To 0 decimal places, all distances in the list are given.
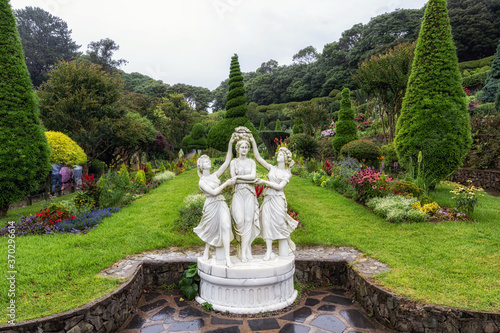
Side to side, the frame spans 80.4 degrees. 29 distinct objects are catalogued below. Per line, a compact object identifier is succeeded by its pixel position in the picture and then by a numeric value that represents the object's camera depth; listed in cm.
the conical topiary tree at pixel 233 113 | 1548
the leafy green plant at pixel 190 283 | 448
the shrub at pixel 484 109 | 1554
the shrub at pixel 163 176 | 1255
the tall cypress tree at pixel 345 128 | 1456
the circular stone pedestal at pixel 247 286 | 404
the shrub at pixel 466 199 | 661
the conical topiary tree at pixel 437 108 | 838
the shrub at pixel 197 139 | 2569
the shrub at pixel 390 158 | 1203
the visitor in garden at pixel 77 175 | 1268
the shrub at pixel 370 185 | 787
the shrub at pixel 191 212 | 664
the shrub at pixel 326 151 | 1727
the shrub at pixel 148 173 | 1238
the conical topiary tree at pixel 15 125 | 722
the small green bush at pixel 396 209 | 666
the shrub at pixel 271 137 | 2158
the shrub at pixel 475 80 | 2109
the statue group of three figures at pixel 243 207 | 435
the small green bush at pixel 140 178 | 1084
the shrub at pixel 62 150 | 1055
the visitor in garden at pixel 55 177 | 1171
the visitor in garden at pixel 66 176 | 1172
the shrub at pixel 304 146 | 1476
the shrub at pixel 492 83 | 1773
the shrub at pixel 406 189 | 766
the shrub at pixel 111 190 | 820
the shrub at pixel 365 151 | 1153
